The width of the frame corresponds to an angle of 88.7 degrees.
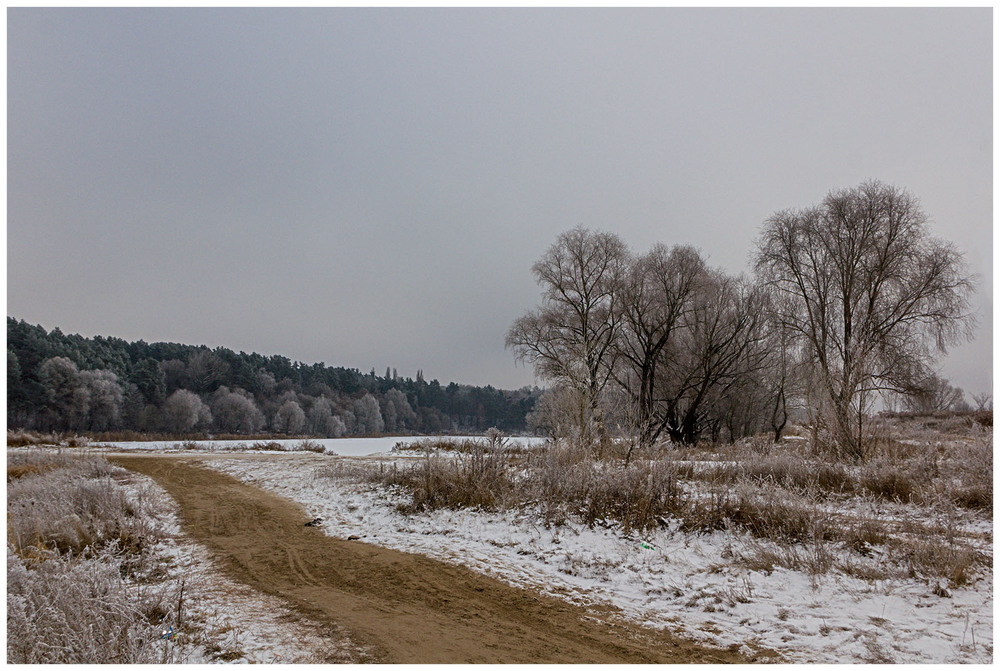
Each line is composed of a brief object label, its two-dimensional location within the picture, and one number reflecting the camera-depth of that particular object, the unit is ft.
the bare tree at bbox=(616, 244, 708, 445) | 85.30
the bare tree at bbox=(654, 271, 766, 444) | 86.02
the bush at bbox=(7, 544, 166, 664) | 13.10
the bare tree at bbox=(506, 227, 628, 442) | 89.92
